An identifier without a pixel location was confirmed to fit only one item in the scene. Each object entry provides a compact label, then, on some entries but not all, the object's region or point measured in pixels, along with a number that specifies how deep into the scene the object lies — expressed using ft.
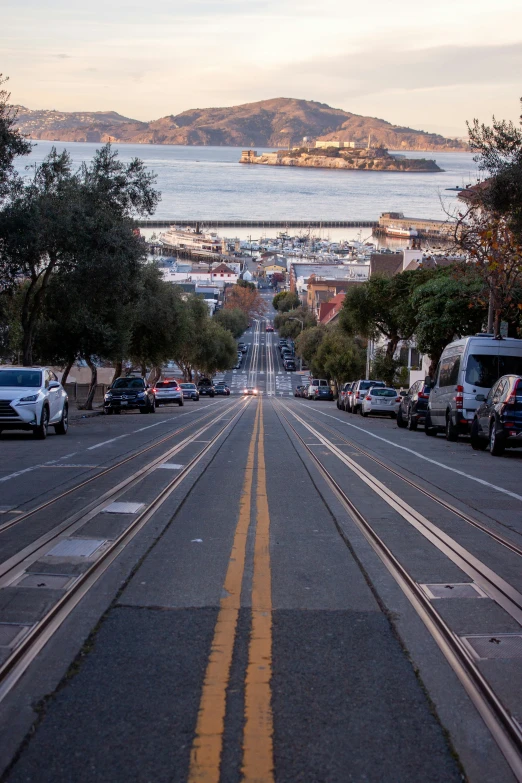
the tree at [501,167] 78.59
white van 72.18
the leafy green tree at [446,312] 114.83
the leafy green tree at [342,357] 251.39
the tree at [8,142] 79.05
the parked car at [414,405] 91.09
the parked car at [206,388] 249.84
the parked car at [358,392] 132.67
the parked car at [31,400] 63.10
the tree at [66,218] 87.30
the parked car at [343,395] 146.58
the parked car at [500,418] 58.49
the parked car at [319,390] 230.07
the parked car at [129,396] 115.85
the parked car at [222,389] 268.62
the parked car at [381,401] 123.24
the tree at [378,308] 171.63
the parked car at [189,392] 191.72
